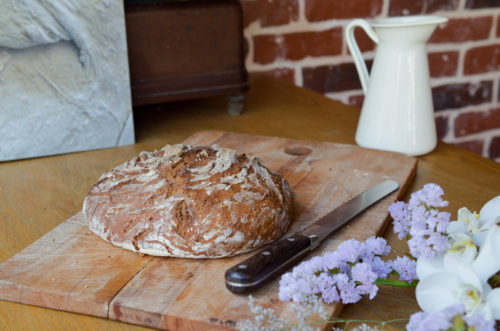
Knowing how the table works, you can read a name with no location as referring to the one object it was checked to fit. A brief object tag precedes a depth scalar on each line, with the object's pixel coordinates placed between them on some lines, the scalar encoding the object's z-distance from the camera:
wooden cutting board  0.58
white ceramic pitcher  0.99
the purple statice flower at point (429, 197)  0.51
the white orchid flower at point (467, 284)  0.47
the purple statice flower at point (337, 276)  0.54
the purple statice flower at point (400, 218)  0.58
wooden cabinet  1.11
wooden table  0.61
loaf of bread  0.67
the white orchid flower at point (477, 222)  0.52
